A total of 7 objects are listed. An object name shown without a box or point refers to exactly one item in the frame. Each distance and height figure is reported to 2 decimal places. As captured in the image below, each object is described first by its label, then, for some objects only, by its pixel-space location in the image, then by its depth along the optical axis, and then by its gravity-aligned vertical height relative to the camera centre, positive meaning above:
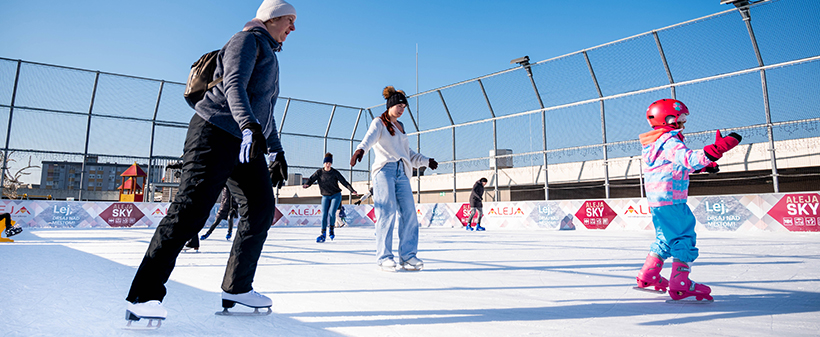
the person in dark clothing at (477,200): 11.52 +0.41
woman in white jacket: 3.65 +0.27
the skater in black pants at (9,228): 6.45 -0.27
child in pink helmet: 2.24 +0.12
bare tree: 10.36 +0.68
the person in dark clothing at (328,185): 7.14 +0.46
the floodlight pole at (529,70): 11.99 +3.95
